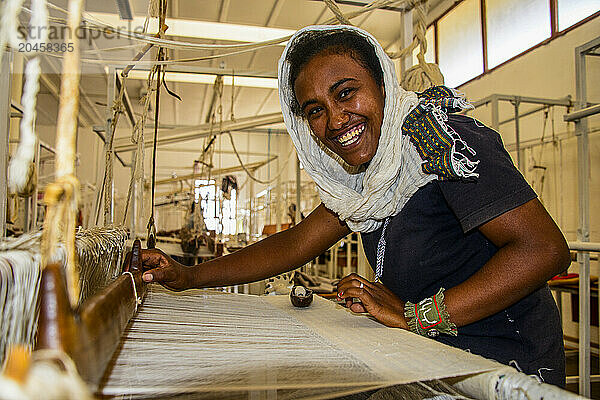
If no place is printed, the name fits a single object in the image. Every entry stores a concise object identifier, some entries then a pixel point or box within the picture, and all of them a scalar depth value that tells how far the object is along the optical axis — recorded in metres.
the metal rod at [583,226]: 2.14
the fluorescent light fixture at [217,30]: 4.30
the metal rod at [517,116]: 3.11
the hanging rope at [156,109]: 1.01
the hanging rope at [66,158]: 0.30
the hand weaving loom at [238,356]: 0.33
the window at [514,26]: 4.71
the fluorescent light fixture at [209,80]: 6.57
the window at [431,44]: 6.23
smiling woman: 0.74
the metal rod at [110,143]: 1.26
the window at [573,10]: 4.16
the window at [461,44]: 5.49
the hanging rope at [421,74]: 1.39
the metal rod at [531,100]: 2.94
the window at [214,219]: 3.55
